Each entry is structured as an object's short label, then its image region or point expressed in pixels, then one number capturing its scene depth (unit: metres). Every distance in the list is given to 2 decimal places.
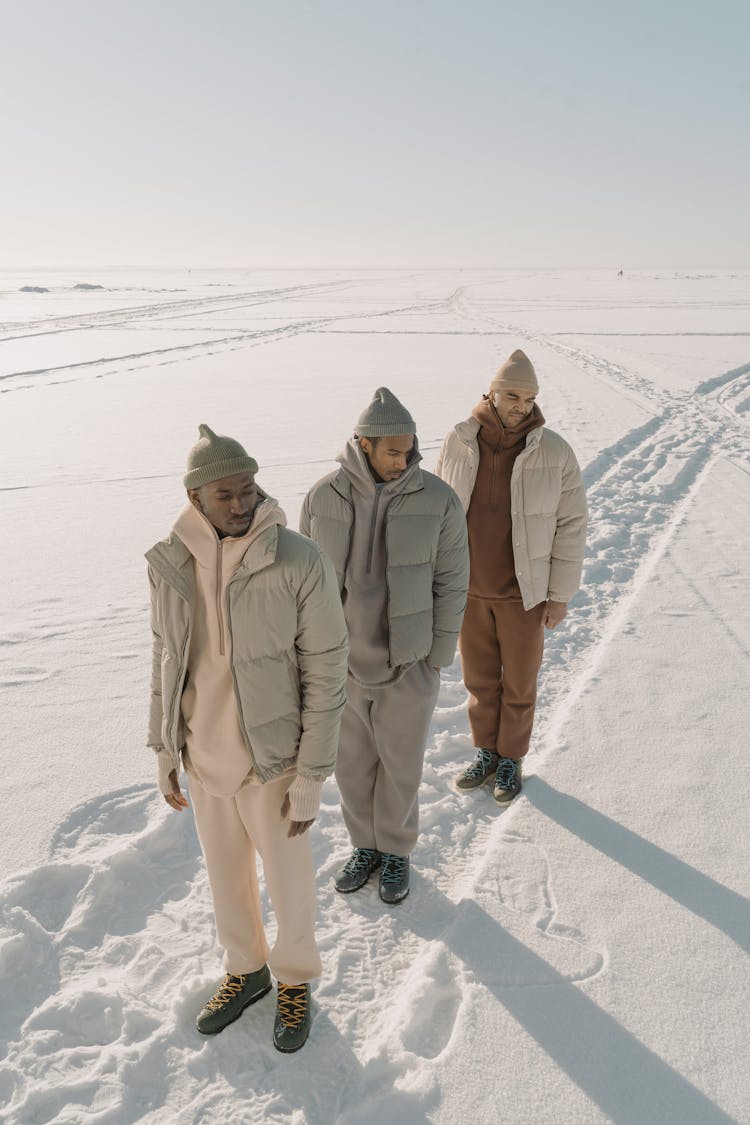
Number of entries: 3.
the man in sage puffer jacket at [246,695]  1.87
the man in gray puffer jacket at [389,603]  2.48
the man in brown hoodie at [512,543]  3.01
